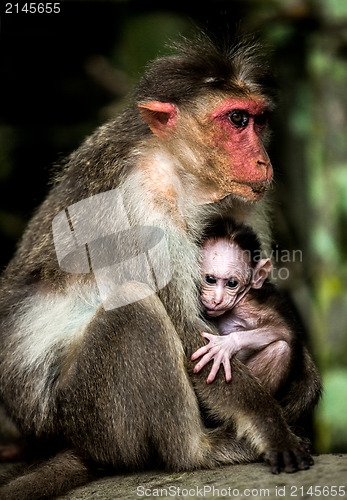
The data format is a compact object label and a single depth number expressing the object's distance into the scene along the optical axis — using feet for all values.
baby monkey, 17.39
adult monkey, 15.81
